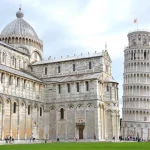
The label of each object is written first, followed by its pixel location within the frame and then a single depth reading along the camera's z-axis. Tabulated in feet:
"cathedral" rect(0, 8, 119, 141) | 160.25
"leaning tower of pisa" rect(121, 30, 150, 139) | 285.02
